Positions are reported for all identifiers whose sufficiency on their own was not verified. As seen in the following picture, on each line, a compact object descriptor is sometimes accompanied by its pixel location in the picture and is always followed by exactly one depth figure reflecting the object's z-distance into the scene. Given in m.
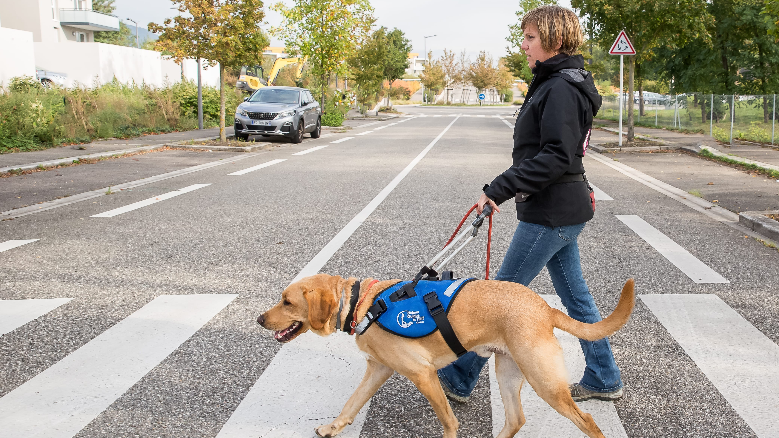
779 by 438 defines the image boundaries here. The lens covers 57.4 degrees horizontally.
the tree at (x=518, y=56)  53.00
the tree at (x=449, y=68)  100.81
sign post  18.78
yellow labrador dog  2.87
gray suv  22.72
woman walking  3.22
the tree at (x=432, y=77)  92.88
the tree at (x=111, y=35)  86.66
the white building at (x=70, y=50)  28.45
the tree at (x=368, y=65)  46.40
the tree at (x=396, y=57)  65.06
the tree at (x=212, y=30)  20.11
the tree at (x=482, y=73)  96.94
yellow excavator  42.28
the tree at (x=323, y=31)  32.19
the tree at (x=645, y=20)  19.39
